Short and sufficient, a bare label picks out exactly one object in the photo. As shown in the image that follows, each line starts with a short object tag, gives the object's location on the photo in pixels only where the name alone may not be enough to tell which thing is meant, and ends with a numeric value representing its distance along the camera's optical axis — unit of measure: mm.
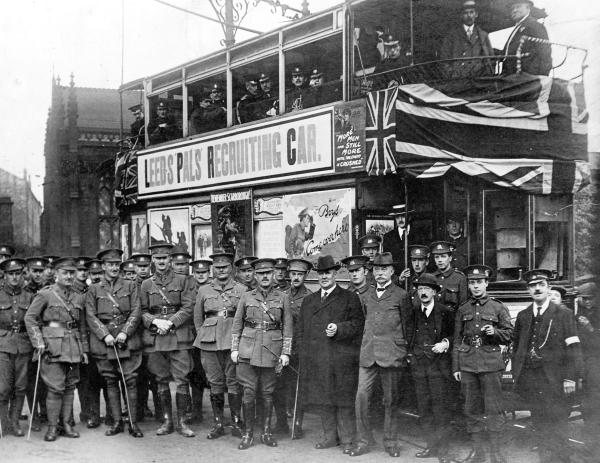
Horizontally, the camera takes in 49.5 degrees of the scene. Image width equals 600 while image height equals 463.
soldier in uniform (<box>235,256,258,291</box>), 7828
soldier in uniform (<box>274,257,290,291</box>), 7918
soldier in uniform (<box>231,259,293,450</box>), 6434
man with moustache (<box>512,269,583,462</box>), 5340
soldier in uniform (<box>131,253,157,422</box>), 7523
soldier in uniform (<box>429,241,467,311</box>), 6312
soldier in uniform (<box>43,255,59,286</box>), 7927
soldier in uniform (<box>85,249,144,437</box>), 6969
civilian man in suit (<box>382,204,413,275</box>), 8211
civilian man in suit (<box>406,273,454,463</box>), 5891
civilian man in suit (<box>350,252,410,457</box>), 6062
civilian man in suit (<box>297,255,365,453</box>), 6281
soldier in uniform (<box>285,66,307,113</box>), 9117
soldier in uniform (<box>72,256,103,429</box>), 7297
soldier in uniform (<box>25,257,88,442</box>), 6770
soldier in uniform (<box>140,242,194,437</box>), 6930
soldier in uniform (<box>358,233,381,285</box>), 7324
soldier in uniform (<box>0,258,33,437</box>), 6949
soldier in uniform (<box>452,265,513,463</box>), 5578
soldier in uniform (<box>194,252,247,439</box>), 6738
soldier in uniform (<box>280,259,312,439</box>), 6754
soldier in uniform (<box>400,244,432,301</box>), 6586
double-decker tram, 7234
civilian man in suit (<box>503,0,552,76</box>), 7480
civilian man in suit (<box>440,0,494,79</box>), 7910
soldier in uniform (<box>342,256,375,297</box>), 6649
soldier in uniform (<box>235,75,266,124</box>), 10008
